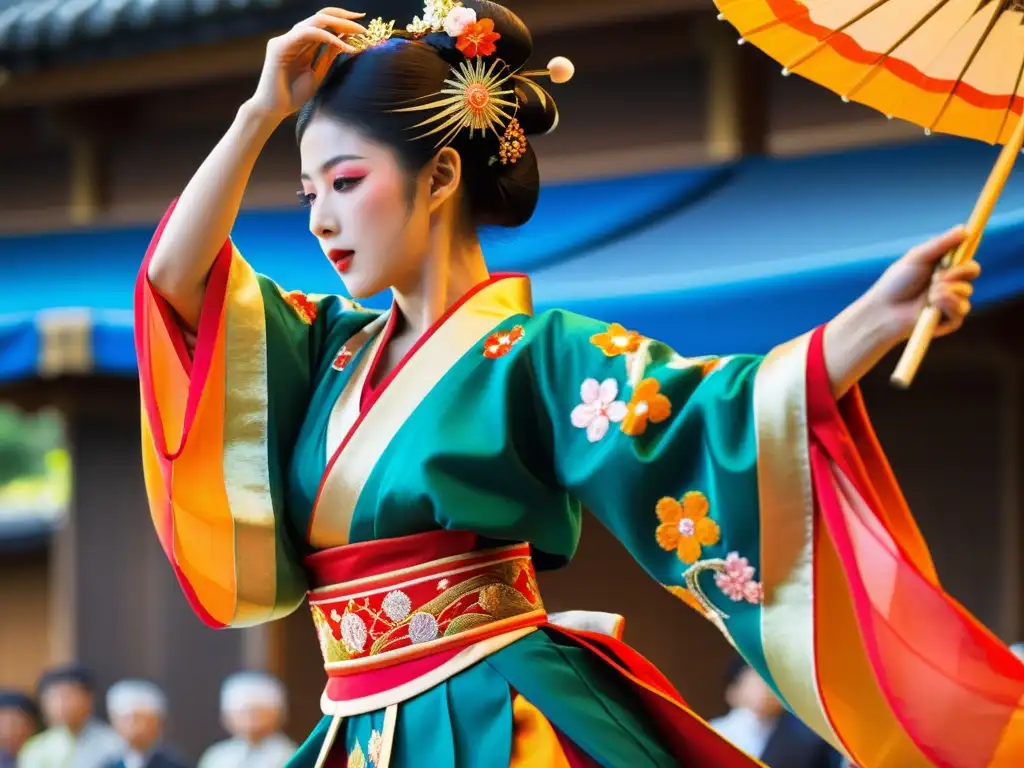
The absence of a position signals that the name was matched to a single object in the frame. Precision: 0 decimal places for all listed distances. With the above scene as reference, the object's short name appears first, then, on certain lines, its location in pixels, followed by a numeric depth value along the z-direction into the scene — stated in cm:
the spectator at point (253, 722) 1047
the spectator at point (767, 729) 908
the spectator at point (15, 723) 1274
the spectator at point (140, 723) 1098
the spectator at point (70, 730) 1166
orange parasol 425
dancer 379
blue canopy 872
